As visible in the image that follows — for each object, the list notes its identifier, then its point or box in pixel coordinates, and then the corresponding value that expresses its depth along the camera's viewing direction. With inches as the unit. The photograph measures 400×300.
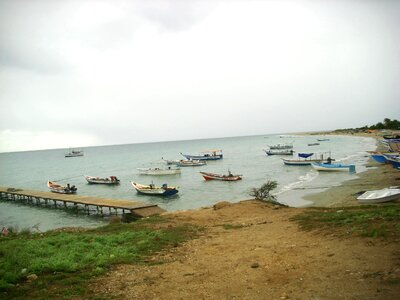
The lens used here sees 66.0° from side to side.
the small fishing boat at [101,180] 2100.1
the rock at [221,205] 839.8
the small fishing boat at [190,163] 2994.3
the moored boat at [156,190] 1469.7
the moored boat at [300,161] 2175.0
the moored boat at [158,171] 2345.0
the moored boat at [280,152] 3191.4
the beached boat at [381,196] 710.5
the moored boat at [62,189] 1795.0
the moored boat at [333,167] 1704.0
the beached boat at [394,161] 1510.8
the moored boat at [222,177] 1801.2
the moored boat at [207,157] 3385.8
